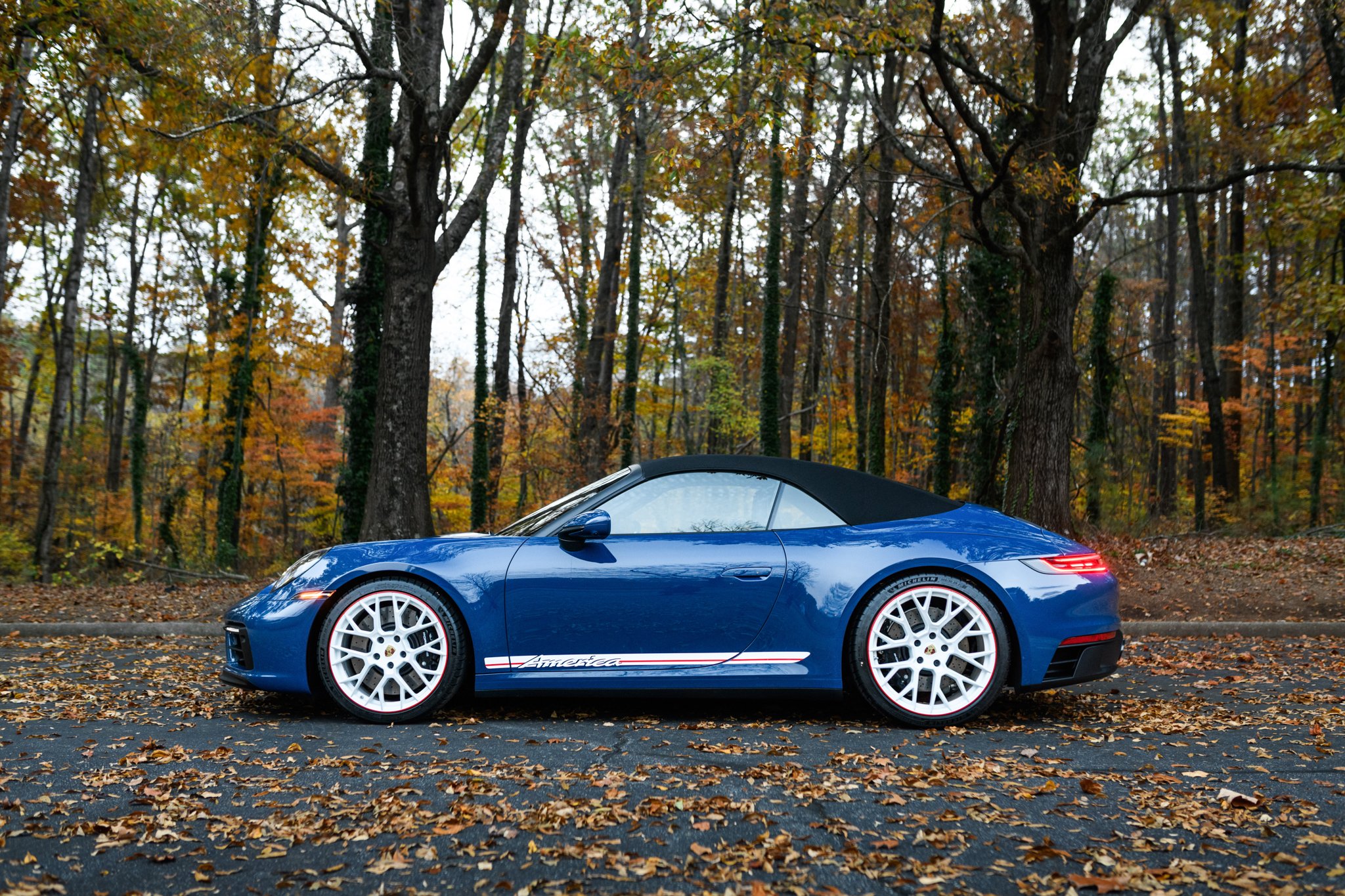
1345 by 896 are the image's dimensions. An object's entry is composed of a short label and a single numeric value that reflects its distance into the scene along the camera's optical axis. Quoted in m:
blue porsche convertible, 4.95
